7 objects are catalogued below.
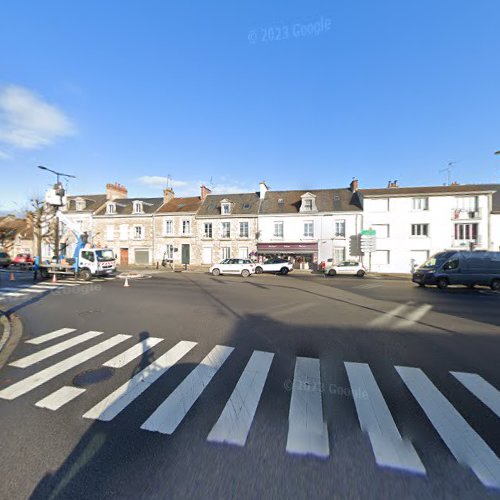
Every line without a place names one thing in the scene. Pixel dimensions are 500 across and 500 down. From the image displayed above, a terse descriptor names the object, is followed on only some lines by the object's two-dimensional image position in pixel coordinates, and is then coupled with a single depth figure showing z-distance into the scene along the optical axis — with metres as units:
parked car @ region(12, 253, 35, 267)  29.08
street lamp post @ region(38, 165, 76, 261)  15.08
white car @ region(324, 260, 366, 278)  23.11
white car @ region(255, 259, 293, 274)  23.86
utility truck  16.78
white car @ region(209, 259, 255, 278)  21.95
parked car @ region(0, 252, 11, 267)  28.89
